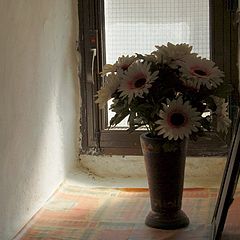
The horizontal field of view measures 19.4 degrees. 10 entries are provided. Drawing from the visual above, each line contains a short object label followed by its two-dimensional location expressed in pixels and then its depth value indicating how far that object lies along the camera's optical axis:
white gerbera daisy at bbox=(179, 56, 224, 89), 1.75
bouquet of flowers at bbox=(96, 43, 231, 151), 1.73
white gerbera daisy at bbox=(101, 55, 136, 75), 1.83
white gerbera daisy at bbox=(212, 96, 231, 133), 1.79
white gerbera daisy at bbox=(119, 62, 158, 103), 1.74
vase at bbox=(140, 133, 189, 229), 1.80
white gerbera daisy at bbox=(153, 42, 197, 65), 1.79
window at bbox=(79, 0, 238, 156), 2.27
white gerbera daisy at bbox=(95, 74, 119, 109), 1.80
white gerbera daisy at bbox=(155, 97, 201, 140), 1.72
